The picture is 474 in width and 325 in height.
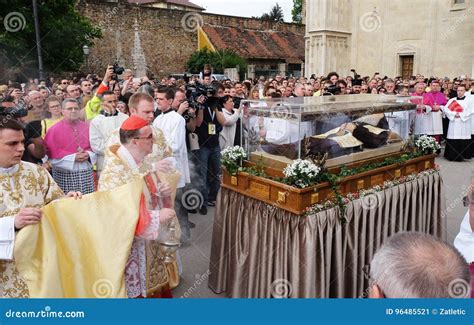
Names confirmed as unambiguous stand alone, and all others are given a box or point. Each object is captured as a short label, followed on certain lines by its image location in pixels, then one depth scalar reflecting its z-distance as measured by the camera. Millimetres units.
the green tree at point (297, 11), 61169
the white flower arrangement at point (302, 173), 3385
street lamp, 28172
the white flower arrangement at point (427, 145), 4789
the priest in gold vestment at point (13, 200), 2377
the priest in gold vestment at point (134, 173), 2980
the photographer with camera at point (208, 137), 6031
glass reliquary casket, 3643
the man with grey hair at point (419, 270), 1501
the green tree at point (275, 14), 71250
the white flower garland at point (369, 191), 3431
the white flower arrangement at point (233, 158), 3963
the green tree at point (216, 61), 29328
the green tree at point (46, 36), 19328
